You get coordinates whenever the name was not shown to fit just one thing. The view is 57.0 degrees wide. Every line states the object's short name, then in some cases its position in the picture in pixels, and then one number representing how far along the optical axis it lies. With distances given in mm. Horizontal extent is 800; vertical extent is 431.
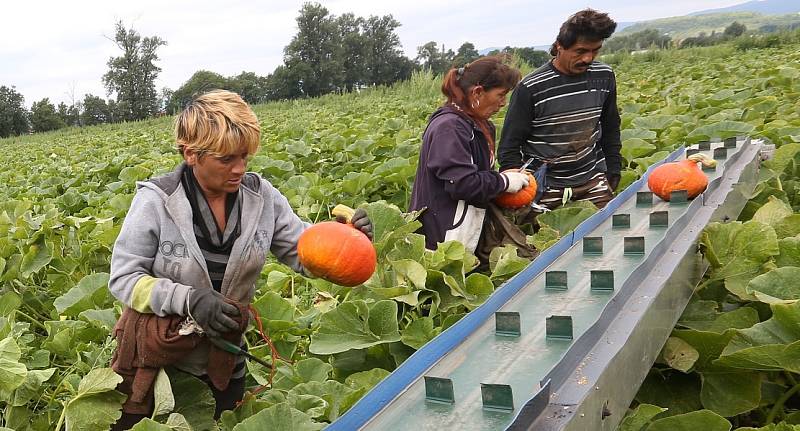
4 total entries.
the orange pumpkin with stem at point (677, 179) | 2584
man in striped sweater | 3564
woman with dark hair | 3146
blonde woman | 1939
